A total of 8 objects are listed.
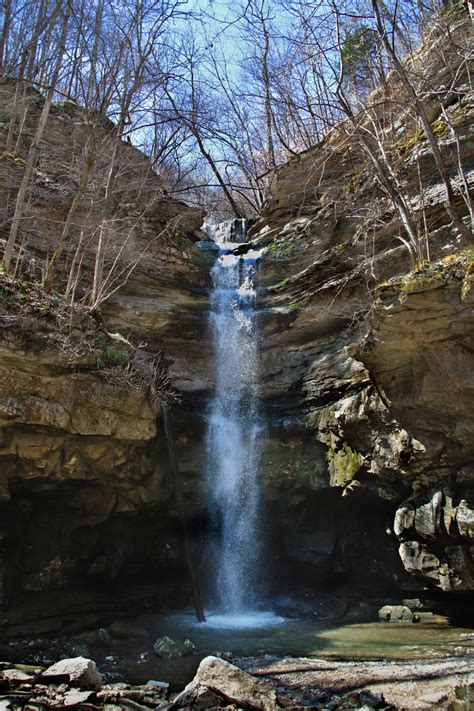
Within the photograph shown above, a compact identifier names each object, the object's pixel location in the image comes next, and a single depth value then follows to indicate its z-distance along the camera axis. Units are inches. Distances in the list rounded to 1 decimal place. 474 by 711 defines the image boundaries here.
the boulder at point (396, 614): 456.1
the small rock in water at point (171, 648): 355.6
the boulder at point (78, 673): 278.2
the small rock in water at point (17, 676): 283.7
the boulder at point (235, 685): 251.3
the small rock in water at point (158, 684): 289.6
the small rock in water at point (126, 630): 408.5
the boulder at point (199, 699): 252.1
